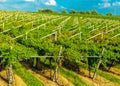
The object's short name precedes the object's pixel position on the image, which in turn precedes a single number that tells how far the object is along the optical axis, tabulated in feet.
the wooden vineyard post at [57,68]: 58.41
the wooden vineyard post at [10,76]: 51.57
